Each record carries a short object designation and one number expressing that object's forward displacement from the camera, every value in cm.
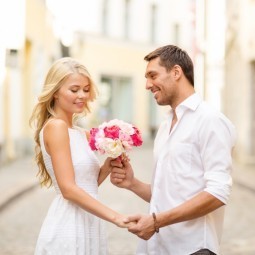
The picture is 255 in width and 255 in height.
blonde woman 359
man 324
